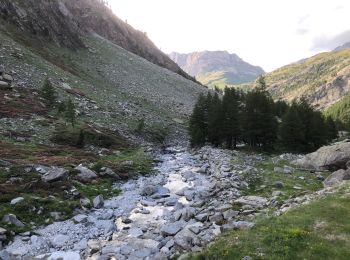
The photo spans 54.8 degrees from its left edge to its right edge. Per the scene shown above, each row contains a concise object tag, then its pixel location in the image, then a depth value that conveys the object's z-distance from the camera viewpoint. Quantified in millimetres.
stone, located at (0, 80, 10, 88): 57844
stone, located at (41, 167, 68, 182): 27516
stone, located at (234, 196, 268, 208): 22875
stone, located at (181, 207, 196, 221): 22078
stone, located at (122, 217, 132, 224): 22900
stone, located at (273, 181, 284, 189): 28345
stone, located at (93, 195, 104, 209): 25728
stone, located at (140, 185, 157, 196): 29891
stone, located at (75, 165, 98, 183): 30375
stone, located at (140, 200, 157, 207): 27022
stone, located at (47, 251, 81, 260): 17503
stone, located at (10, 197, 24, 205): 22597
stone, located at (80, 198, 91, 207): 25125
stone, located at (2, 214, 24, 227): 20398
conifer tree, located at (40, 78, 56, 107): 57844
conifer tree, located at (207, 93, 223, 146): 61125
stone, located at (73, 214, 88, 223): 22438
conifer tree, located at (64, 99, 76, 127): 49344
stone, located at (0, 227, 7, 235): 18922
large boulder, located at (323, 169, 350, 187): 28828
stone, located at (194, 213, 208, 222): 21109
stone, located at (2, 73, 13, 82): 61041
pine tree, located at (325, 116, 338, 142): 87619
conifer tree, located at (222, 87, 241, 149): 59719
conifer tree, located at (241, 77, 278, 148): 57750
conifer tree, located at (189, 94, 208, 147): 62356
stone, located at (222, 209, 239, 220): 20366
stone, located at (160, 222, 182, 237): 19891
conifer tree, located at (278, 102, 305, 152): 56250
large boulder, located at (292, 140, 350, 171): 36966
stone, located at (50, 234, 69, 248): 18978
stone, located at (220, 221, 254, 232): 17906
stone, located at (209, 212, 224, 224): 20306
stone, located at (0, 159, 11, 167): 28909
